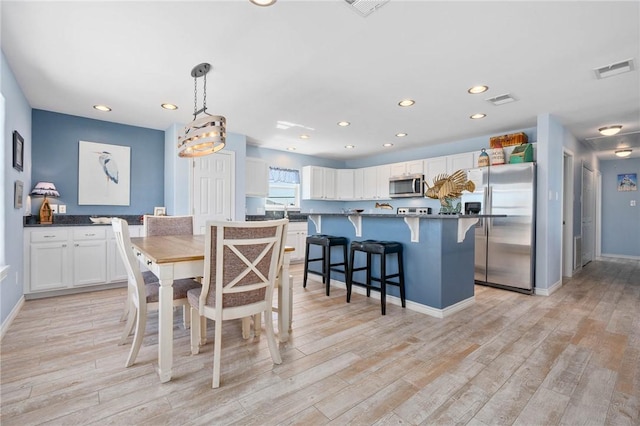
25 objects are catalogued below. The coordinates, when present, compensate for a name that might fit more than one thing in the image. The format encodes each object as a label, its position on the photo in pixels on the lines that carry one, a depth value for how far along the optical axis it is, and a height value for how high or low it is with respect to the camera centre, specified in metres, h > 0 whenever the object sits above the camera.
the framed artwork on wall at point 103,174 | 4.25 +0.54
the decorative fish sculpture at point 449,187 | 3.09 +0.26
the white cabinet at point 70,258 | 3.55 -0.57
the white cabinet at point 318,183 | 6.50 +0.63
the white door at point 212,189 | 4.61 +0.36
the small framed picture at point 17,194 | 2.96 +0.17
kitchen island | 3.08 -0.48
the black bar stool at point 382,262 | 3.15 -0.53
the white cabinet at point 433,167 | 5.32 +0.80
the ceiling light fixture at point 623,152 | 5.80 +1.15
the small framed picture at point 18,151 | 2.88 +0.59
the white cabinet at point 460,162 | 4.96 +0.84
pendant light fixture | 2.57 +0.66
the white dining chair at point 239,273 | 1.81 -0.38
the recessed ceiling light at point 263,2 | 1.82 +1.24
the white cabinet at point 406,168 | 5.68 +0.85
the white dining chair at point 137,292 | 2.05 -0.57
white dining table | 1.87 -0.37
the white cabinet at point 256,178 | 5.62 +0.64
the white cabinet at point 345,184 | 6.94 +0.64
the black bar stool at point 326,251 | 3.84 -0.51
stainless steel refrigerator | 3.97 -0.20
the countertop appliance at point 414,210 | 5.32 +0.05
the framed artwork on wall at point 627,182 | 6.68 +0.69
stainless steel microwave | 5.54 +0.50
